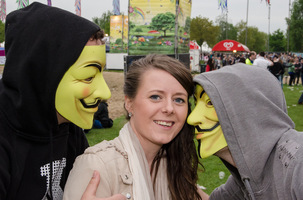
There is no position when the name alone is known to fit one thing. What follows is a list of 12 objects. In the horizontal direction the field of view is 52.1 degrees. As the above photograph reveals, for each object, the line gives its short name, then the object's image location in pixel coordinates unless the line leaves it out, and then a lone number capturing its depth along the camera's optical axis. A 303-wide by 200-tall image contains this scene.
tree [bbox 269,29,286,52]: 60.34
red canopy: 27.70
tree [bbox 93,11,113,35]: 57.26
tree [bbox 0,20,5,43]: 47.03
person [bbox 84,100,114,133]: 7.91
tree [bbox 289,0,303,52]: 50.84
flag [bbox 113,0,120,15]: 21.55
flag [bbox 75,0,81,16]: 12.55
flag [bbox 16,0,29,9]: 9.89
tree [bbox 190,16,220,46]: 47.75
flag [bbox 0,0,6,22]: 14.35
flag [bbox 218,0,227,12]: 18.07
